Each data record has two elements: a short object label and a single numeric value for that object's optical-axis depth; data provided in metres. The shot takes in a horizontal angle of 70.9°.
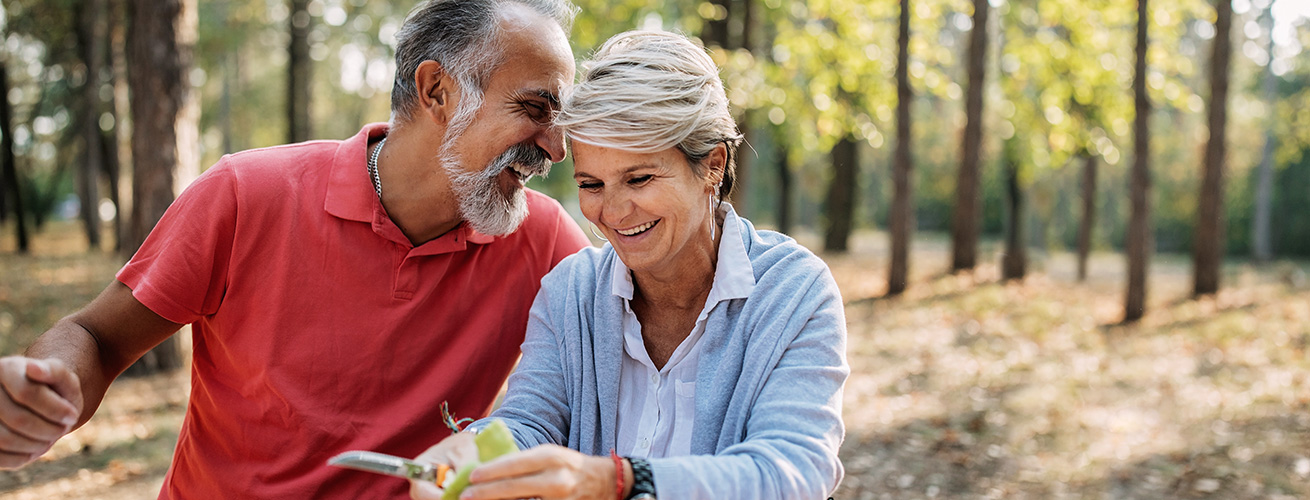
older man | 2.56
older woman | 1.97
